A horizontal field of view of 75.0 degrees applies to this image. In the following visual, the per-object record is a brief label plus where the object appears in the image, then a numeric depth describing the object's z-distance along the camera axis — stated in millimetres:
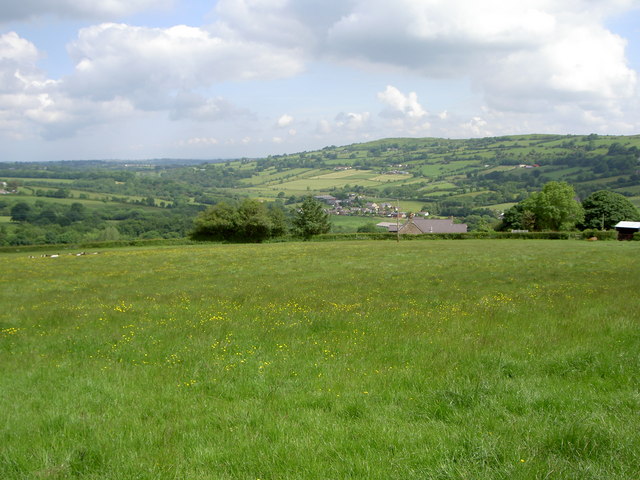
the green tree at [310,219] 80188
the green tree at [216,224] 75375
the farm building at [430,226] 107875
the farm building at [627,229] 59931
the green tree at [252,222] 75125
